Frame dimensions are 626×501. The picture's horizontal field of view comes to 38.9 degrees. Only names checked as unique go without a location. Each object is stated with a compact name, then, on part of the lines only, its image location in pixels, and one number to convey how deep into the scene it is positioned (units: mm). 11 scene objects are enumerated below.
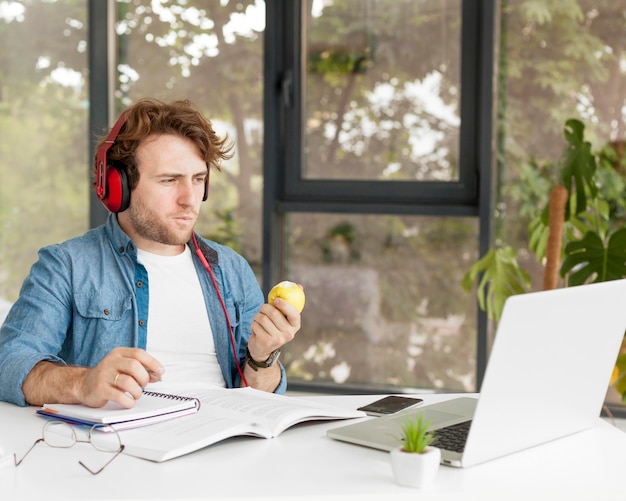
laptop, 1188
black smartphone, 1597
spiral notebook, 1405
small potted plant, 1166
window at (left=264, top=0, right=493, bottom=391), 3369
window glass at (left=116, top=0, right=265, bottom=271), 3605
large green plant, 2691
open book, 1300
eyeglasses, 1331
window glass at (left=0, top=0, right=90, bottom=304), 3807
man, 1918
